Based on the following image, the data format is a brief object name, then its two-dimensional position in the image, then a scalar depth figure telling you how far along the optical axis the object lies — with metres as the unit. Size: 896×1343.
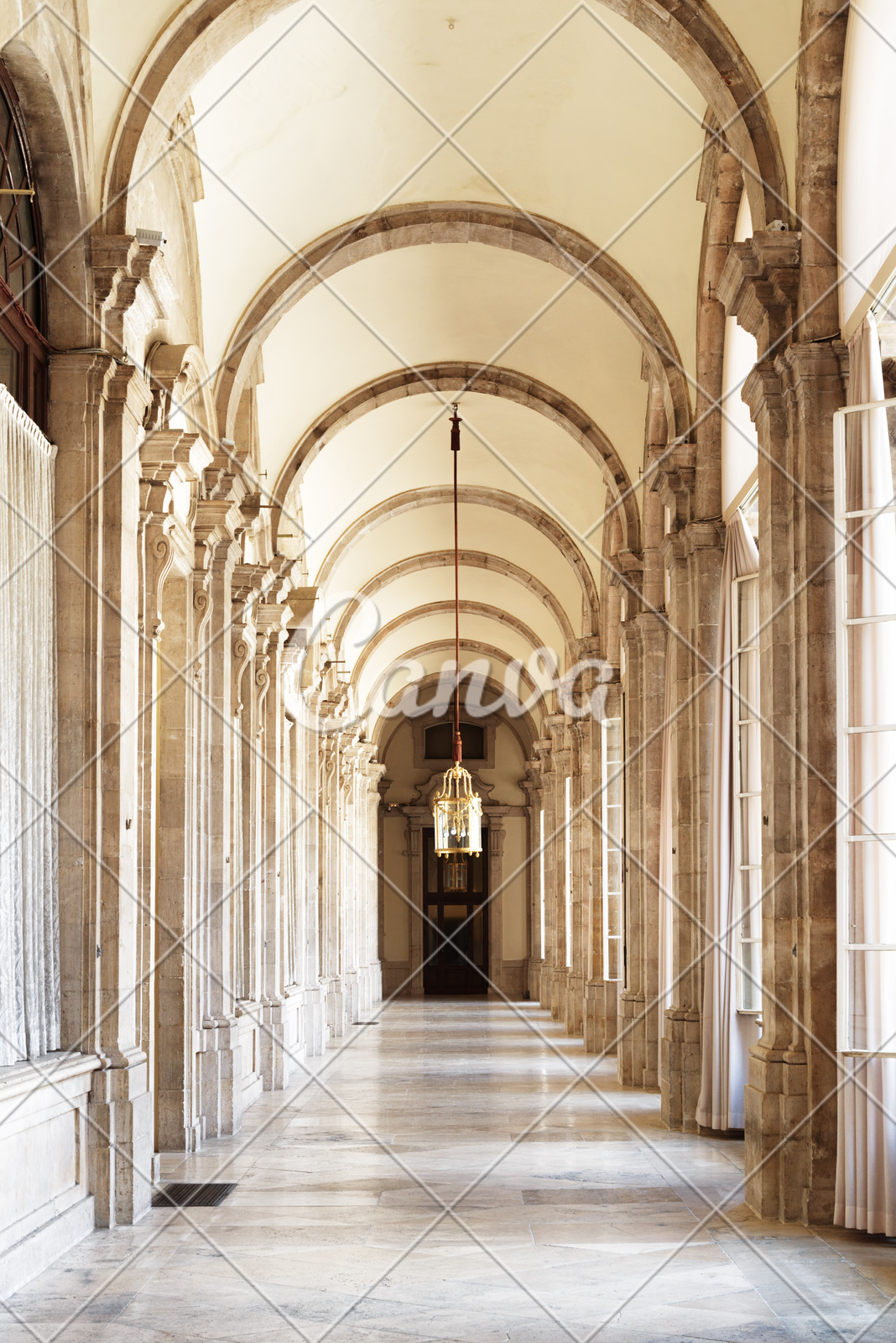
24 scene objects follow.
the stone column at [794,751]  6.95
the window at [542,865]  27.81
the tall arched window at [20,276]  6.73
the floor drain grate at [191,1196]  7.73
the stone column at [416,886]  32.47
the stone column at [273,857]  12.98
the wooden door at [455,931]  32.78
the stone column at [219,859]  10.21
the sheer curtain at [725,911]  9.38
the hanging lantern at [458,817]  18.97
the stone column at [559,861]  22.36
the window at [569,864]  21.19
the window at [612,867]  16.42
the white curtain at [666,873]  11.29
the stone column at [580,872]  17.89
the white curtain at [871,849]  6.28
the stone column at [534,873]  30.22
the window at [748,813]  8.94
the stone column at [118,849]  7.10
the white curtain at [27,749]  6.33
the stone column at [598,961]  16.27
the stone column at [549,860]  25.06
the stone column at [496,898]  32.12
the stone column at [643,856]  12.30
